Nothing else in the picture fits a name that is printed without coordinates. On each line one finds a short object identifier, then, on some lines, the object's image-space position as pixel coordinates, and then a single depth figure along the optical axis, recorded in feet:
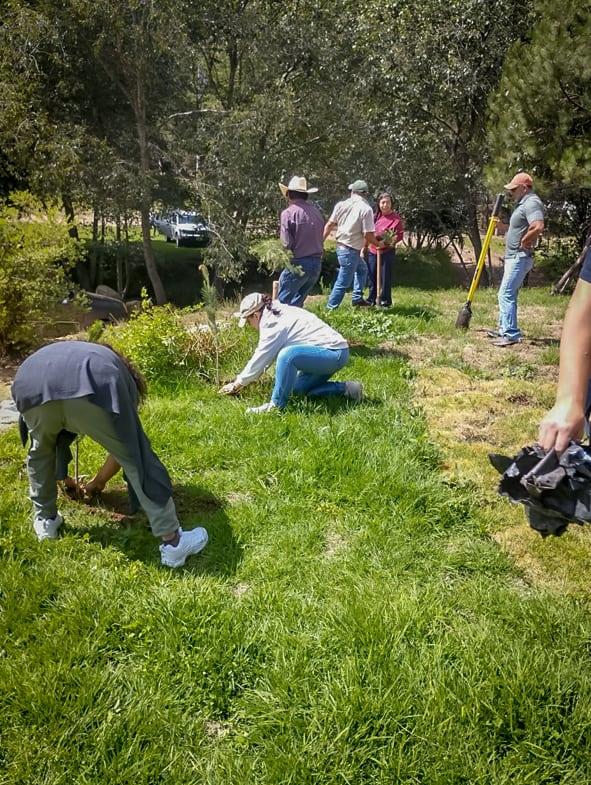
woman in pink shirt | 29.32
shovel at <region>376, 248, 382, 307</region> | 29.01
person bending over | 9.29
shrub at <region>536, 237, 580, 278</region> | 53.31
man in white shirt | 25.20
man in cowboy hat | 21.33
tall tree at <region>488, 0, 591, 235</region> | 30.91
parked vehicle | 77.77
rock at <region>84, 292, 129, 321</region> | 42.57
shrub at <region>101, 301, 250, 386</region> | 18.17
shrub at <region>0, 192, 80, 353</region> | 22.41
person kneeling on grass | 15.21
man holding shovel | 22.09
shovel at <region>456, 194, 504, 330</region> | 24.34
